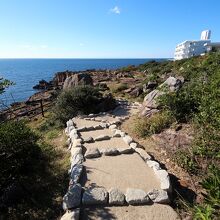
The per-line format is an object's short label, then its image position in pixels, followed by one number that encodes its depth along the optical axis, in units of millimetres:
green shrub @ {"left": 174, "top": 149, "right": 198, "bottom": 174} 4646
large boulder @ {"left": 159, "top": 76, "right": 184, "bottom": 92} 8136
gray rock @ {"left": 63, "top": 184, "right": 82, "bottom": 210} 3672
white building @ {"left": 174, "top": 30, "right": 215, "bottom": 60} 70007
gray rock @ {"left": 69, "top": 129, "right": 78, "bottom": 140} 6569
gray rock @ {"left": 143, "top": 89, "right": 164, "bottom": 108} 8123
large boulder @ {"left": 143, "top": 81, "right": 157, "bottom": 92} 11867
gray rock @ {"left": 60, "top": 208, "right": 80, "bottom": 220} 3394
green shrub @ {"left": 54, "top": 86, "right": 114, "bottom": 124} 9040
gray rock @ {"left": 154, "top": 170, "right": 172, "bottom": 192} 3971
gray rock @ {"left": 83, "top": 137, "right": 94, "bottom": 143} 6278
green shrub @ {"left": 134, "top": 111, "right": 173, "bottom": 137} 6645
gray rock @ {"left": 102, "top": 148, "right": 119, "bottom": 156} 5480
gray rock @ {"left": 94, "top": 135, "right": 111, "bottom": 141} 6400
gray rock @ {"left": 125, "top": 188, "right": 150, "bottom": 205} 3710
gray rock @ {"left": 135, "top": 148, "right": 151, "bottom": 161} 5159
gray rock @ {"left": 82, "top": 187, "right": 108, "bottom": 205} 3740
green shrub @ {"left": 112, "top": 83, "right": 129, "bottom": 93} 14040
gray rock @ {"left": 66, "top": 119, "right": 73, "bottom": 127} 7751
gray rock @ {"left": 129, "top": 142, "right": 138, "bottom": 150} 5762
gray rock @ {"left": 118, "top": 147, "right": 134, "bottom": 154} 5568
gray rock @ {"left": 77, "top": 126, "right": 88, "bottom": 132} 7229
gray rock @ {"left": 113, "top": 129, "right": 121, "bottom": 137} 6689
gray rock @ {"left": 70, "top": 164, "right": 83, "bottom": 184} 4331
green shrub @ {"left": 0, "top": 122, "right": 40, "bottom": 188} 4234
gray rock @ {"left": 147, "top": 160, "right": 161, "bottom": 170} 4648
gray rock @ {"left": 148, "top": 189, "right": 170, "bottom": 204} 3729
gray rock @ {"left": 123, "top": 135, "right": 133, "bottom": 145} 6122
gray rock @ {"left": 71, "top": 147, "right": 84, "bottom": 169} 5079
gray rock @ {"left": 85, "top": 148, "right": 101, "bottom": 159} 5355
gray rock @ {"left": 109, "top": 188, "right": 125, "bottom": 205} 3710
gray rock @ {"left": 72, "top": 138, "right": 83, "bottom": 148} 5905
